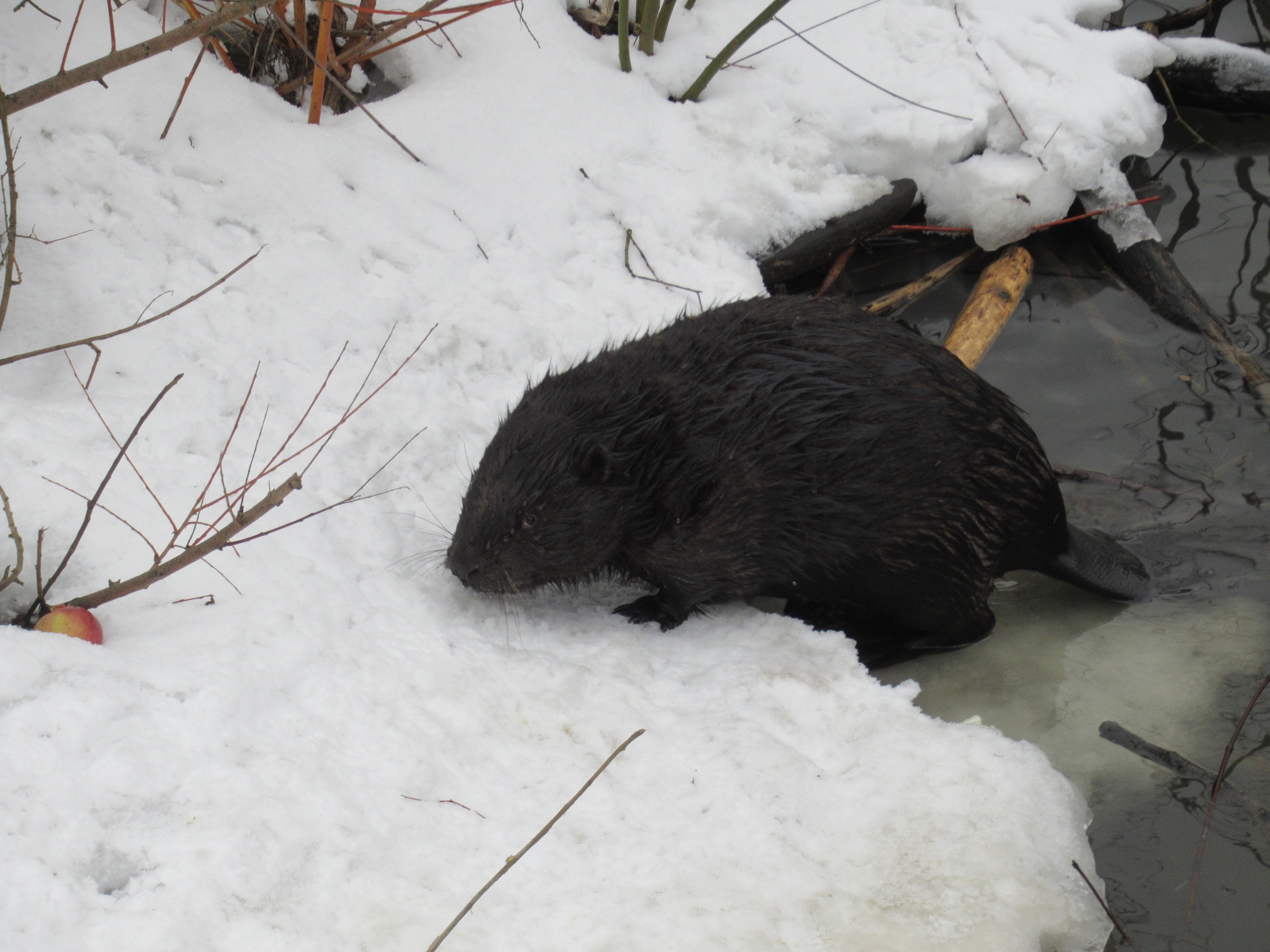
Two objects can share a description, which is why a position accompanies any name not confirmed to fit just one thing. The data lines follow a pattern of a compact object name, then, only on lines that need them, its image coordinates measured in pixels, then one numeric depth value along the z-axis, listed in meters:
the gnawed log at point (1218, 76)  5.22
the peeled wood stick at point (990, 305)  4.26
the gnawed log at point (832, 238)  4.45
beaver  3.09
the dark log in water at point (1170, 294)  4.23
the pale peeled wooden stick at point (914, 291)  4.52
